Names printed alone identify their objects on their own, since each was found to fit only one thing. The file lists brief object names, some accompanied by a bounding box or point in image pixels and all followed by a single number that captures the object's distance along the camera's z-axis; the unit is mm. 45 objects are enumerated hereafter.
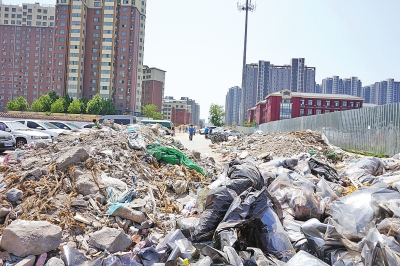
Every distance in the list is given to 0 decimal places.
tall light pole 29758
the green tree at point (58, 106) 58728
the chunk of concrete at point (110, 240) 3629
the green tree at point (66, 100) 60100
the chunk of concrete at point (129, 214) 4293
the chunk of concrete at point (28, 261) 3207
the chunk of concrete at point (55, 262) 3260
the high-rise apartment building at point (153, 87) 89562
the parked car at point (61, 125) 16486
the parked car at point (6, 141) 10828
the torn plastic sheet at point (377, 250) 2621
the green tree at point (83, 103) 58944
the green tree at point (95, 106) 57312
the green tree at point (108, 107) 58647
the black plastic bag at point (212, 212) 3570
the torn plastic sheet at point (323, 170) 6180
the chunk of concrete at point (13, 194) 4492
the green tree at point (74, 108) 57969
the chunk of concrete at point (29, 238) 3342
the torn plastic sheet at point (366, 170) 6262
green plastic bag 7590
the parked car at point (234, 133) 28956
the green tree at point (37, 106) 62094
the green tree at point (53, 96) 63219
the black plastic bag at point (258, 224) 3283
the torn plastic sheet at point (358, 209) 3252
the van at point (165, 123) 32594
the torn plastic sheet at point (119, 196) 4651
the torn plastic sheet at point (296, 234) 3406
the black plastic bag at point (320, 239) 3170
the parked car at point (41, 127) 14317
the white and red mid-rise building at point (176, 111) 111062
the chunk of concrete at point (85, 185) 4789
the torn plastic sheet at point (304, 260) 2791
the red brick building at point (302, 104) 62469
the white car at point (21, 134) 12227
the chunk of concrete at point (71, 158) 5267
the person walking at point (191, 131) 25158
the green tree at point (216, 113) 75062
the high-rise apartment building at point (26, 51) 80250
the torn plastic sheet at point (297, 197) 4016
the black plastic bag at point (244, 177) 4129
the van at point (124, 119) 26188
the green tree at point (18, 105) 66250
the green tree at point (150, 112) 75062
